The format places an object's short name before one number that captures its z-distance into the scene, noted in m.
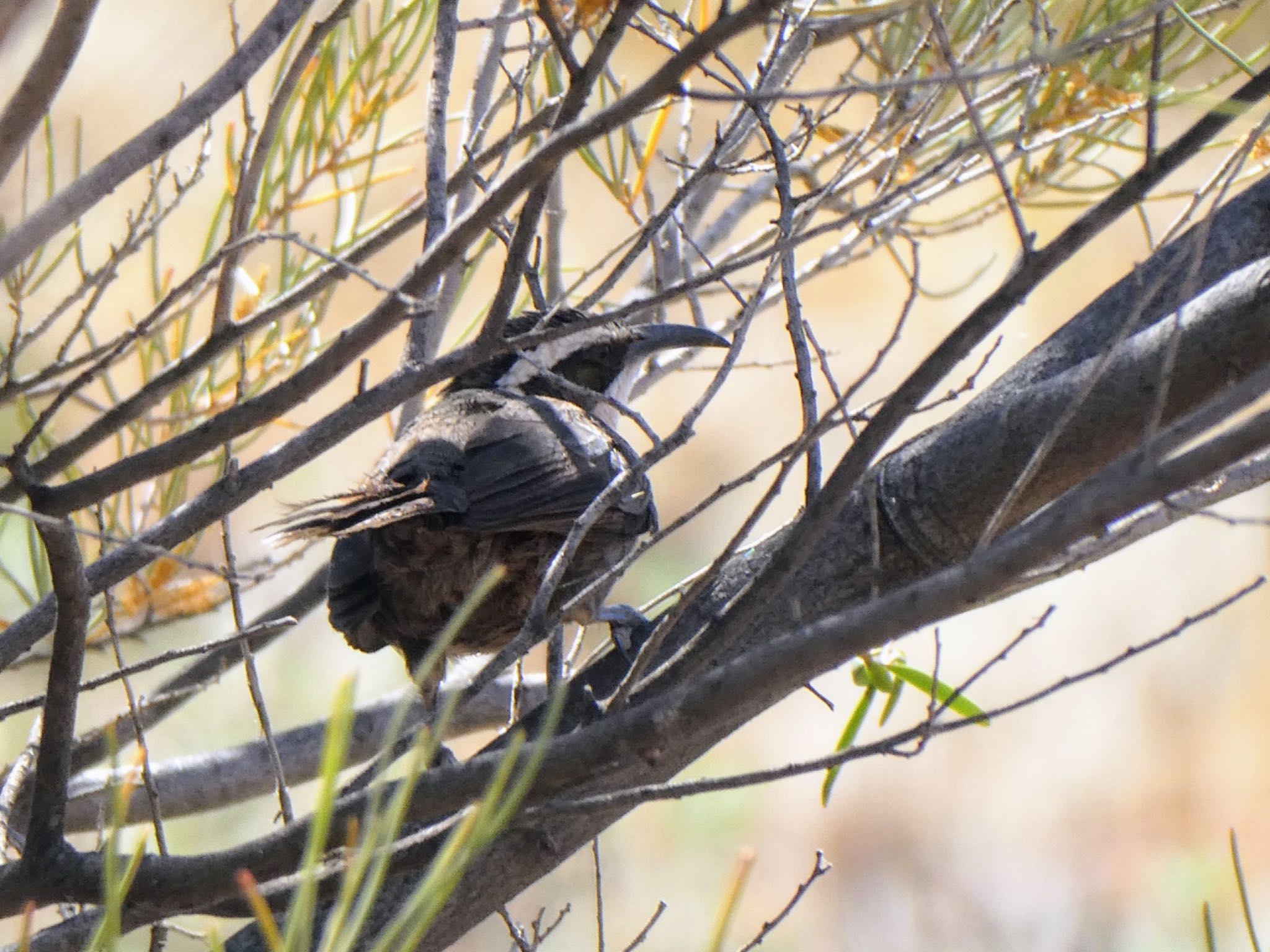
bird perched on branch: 6.43
